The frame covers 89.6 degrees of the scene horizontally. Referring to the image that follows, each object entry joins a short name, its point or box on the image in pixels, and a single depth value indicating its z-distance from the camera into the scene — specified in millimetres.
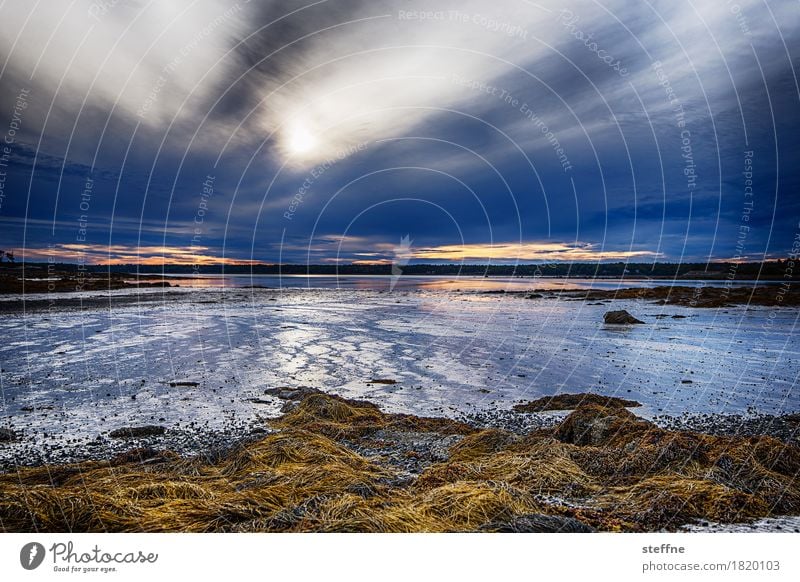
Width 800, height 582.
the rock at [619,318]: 27328
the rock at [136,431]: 8289
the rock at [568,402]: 10609
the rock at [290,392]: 11208
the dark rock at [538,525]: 4586
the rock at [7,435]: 7824
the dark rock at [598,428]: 7613
